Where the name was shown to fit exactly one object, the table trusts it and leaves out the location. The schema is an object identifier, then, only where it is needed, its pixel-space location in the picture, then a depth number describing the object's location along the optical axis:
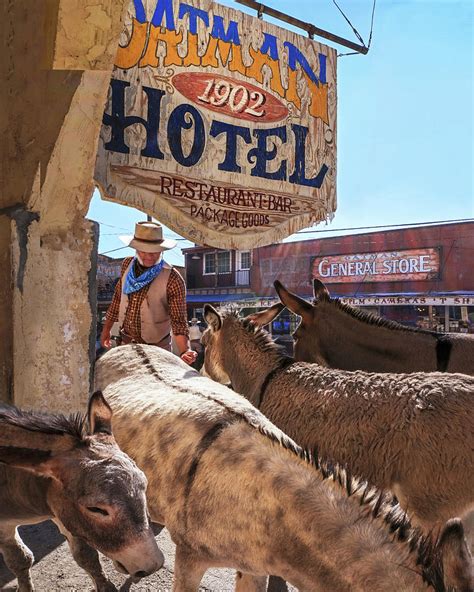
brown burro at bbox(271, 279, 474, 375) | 4.43
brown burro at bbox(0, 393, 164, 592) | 1.95
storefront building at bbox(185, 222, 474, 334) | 22.09
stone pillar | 3.39
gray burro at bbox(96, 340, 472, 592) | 1.82
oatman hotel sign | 4.60
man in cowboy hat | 4.91
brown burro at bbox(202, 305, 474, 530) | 2.89
